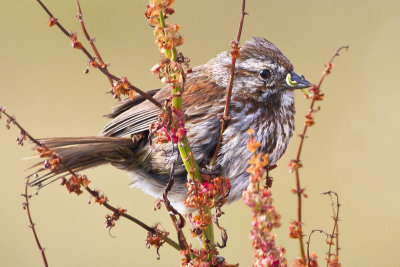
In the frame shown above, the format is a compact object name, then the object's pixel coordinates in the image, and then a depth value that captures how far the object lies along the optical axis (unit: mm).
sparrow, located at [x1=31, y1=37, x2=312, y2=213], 3060
